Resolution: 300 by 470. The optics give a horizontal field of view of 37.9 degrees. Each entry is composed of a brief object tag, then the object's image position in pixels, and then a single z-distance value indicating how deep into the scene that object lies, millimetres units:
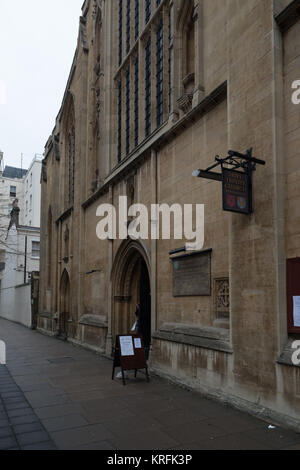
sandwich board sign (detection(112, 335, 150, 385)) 9852
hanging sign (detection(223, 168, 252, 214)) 7391
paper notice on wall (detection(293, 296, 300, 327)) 6582
